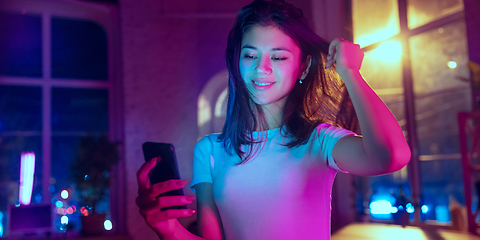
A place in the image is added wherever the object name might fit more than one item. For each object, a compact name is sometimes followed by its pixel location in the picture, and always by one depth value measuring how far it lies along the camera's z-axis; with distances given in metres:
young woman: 0.77
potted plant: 4.43
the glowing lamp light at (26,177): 4.82
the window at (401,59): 4.37
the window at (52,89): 5.09
